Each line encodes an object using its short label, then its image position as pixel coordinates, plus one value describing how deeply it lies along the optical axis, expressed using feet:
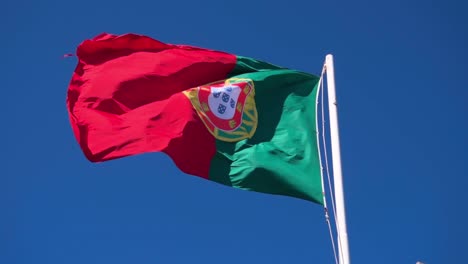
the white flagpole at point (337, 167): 33.71
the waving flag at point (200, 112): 39.47
